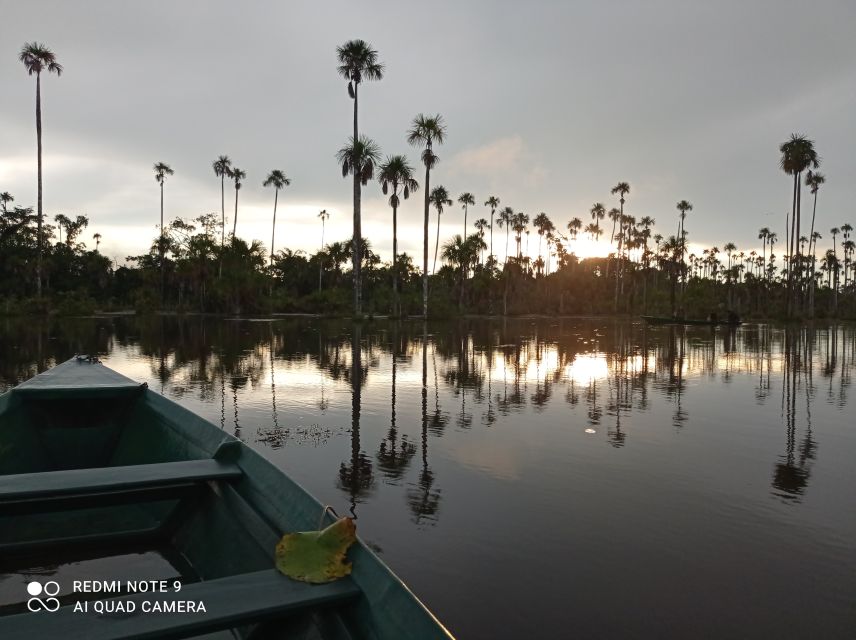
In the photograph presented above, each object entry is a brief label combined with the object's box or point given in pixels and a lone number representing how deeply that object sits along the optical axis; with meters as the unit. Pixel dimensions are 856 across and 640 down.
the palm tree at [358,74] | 48.25
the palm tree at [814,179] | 78.74
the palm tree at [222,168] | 81.31
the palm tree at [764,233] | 130.12
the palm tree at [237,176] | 81.88
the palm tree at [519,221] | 102.38
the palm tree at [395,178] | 54.38
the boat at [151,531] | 2.32
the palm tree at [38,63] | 53.88
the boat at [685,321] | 49.53
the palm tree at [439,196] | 73.50
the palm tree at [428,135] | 54.19
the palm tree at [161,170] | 83.81
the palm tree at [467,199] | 92.44
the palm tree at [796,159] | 59.81
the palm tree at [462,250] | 74.00
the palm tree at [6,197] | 91.72
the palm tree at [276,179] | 86.25
